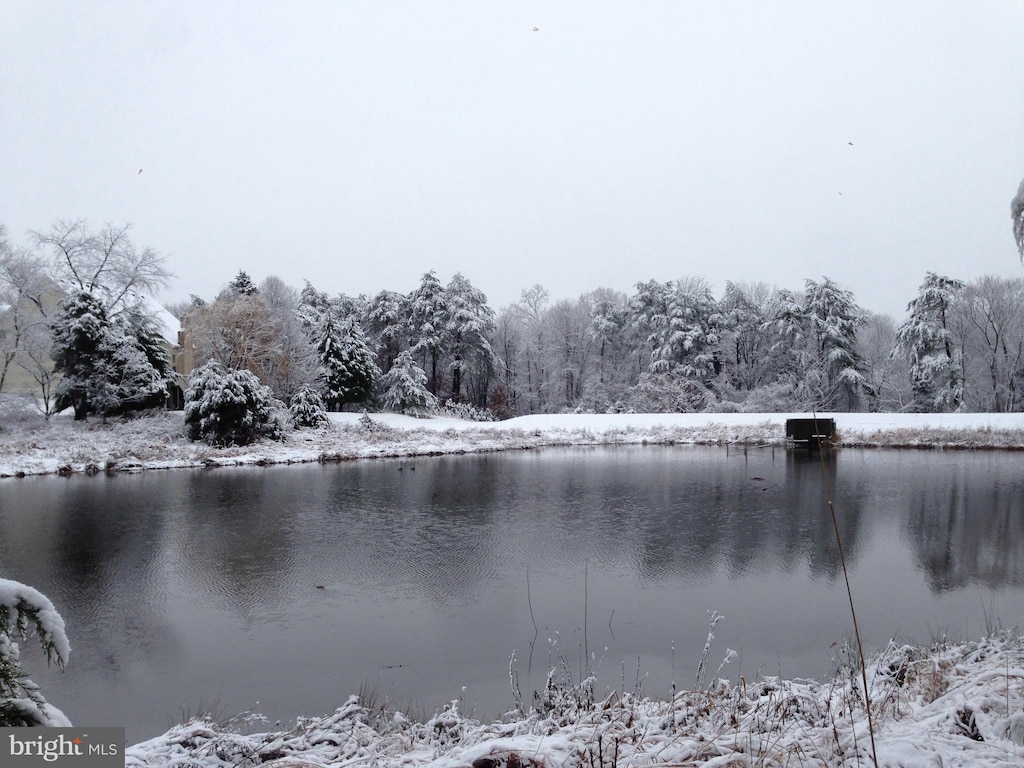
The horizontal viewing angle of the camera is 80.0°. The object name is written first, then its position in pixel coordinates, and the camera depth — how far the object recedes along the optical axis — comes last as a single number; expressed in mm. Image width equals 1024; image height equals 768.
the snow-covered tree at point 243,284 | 37288
